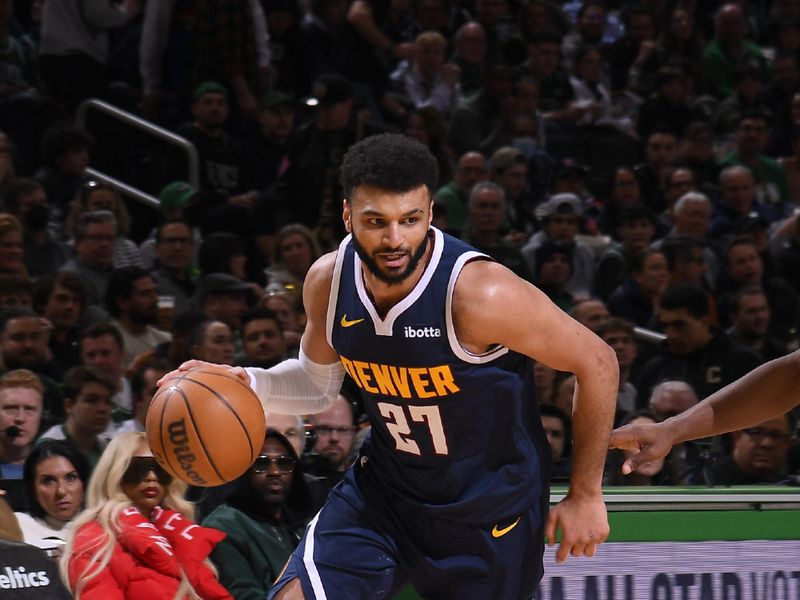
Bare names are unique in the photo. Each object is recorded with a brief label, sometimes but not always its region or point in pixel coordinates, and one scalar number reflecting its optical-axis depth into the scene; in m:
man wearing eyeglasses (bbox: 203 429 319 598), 9.74
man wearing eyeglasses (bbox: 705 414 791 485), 11.88
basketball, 7.67
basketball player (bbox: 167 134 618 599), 7.16
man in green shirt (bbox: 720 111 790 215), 22.97
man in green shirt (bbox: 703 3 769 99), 27.08
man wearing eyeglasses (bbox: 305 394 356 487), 11.52
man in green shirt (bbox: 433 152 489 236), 19.20
